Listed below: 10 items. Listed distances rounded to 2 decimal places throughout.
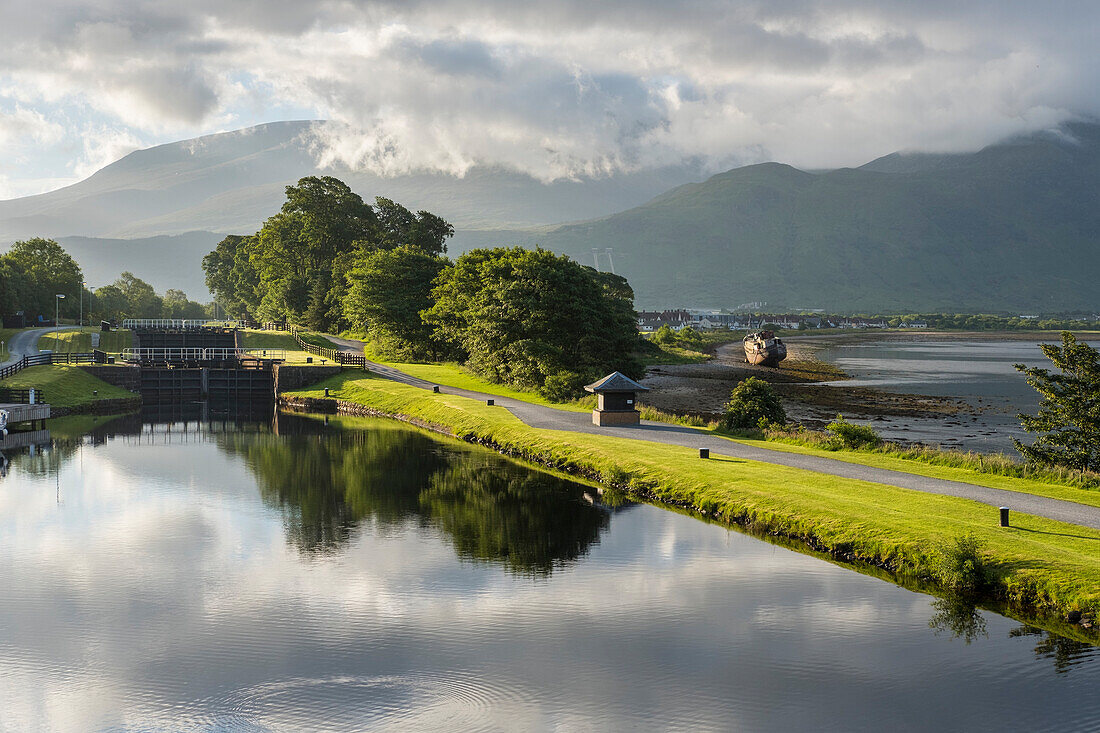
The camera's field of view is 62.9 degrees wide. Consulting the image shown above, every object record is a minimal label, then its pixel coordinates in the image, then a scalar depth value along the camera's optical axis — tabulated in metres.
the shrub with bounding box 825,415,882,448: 46.09
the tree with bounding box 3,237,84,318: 129.12
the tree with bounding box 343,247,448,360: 104.69
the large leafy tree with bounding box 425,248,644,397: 73.44
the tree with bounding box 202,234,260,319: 168.88
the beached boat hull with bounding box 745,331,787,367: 143.62
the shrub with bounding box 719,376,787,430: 53.69
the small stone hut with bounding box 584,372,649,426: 54.94
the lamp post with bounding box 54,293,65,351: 106.53
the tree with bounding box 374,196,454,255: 154.62
